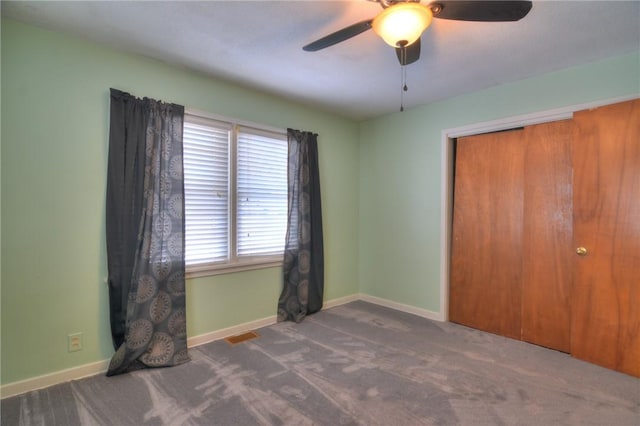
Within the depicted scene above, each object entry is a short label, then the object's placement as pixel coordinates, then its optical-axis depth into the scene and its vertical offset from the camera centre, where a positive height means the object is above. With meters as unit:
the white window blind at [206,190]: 2.87 +0.18
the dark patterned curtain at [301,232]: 3.58 -0.26
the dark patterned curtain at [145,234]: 2.42 -0.20
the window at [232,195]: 2.90 +0.14
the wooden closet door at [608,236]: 2.38 -0.18
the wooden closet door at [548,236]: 2.79 -0.22
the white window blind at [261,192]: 3.25 +0.18
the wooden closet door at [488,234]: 3.12 -0.23
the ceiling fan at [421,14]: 1.54 +0.99
